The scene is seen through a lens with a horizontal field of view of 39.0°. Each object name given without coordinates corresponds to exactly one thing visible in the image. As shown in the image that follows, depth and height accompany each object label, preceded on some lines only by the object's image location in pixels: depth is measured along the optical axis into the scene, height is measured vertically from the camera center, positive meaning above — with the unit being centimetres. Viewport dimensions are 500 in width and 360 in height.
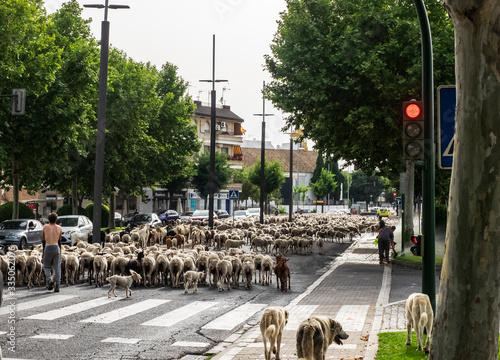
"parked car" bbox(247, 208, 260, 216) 7543 -108
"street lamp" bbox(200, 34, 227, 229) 3713 +260
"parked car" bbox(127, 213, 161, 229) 4519 -134
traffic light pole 1000 +13
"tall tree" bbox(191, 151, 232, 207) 8088 +324
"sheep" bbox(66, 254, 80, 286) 1800 -176
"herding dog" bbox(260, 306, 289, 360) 889 -162
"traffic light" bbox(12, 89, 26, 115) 2330 +319
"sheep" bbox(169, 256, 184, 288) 1764 -173
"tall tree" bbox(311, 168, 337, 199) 13275 +323
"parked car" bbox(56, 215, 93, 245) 3204 -125
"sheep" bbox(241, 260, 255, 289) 1774 -178
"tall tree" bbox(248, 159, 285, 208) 9344 +333
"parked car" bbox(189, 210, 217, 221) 5522 -119
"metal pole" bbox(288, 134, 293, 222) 5769 -70
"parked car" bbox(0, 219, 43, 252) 2965 -153
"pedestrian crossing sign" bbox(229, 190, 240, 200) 4014 +33
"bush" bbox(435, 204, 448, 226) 4641 -65
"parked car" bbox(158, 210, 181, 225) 5978 -140
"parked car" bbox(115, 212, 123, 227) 5058 -173
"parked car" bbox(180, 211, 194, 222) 6132 -143
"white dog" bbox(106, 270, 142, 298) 1553 -185
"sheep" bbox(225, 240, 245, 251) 2784 -168
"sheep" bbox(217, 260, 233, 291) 1728 -173
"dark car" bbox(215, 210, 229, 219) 6931 -133
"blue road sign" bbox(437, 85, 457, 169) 890 +105
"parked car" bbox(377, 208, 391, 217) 9253 -118
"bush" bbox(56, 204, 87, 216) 4712 -80
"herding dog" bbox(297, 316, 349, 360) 751 -150
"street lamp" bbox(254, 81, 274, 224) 5094 +427
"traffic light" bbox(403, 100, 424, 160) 993 +105
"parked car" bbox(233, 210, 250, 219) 6650 -125
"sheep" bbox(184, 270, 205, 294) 1672 -188
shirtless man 1559 -106
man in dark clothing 2602 -136
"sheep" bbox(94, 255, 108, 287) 1770 -174
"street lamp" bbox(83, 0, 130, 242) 2455 +234
